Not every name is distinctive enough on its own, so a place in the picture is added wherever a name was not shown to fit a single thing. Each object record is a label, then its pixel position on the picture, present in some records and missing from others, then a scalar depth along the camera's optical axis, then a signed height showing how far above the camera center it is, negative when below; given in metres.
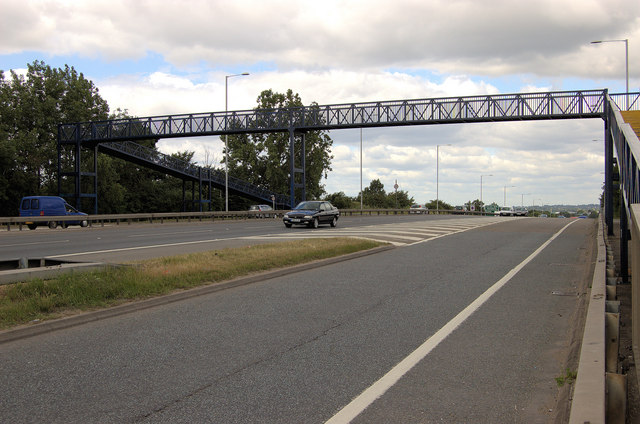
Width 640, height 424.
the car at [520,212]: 75.72 -0.46
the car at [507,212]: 74.90 -0.45
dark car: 31.16 -0.32
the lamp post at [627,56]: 29.24 +8.31
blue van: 33.36 +0.18
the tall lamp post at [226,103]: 47.87 +9.48
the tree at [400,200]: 119.28 +2.06
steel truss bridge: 44.81 +7.52
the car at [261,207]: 67.85 +0.29
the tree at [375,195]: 115.93 +3.10
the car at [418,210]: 69.69 -0.14
